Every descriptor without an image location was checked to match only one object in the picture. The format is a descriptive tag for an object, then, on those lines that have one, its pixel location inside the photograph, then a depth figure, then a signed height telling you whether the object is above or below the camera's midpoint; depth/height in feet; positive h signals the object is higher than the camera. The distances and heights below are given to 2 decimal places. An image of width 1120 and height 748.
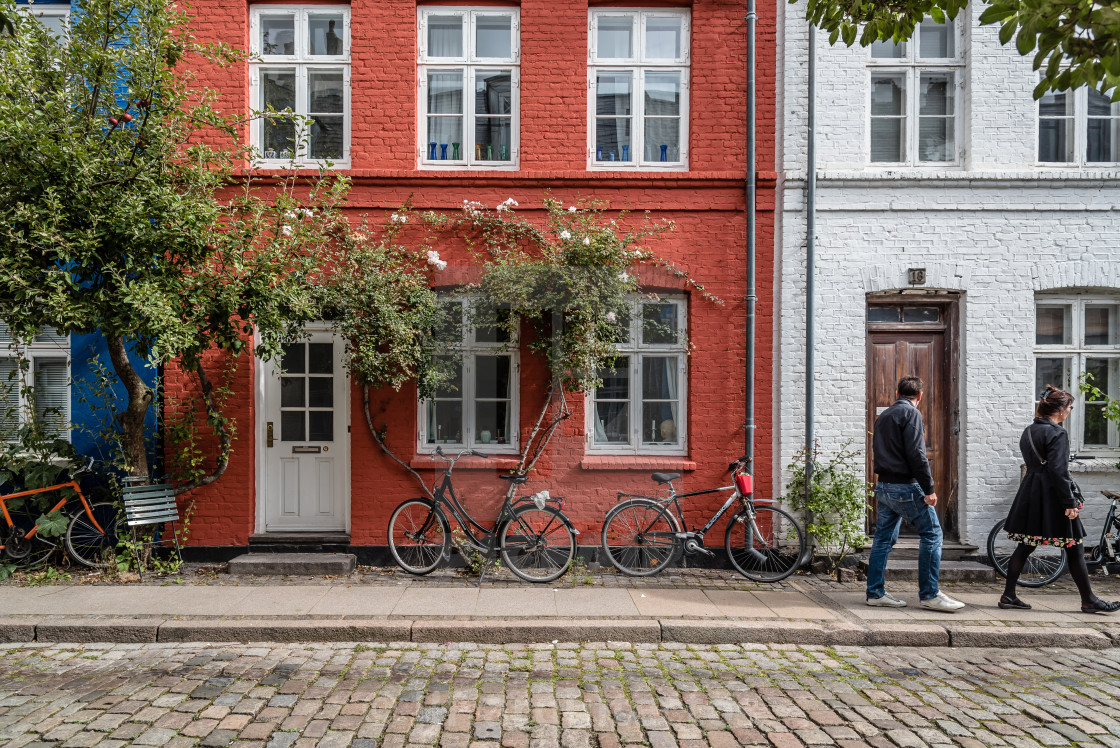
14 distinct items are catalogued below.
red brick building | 25.34 +7.47
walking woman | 19.63 -3.36
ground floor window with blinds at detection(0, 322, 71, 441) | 24.84 -0.04
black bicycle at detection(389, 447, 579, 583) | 22.80 -4.96
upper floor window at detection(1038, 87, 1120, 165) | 25.96 +9.55
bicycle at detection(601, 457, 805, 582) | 23.44 -5.10
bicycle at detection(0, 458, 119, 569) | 23.03 -5.22
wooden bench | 22.57 -4.05
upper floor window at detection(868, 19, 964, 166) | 26.05 +10.71
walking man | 19.85 -3.11
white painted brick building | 25.11 +4.93
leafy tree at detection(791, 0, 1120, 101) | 10.68 +5.56
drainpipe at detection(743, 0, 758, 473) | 25.09 +4.82
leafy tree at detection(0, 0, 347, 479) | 19.31 +4.92
